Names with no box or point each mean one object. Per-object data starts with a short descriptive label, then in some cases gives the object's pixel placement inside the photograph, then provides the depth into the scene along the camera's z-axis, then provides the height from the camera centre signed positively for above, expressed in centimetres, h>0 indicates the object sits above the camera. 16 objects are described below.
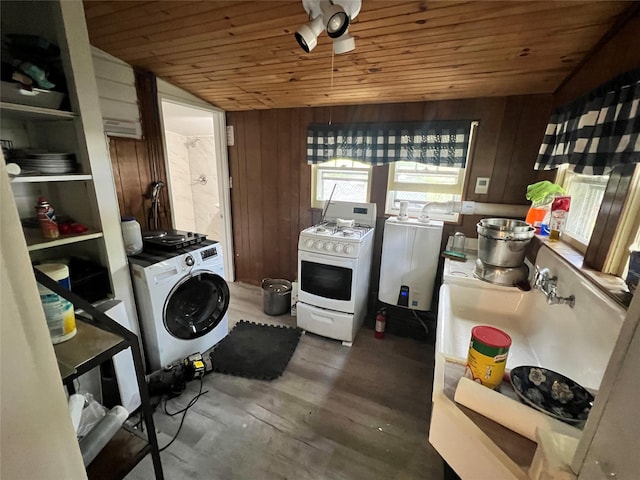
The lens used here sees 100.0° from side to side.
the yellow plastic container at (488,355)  72 -47
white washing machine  177 -95
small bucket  283 -134
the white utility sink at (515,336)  70 -70
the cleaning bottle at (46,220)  138 -29
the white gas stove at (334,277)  224 -89
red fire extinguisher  251 -137
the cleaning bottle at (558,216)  156 -21
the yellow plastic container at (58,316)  91 -53
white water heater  229 -74
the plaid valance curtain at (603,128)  104 +23
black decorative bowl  66 -55
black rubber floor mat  208 -150
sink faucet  125 -54
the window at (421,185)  245 -9
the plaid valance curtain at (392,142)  227 +28
